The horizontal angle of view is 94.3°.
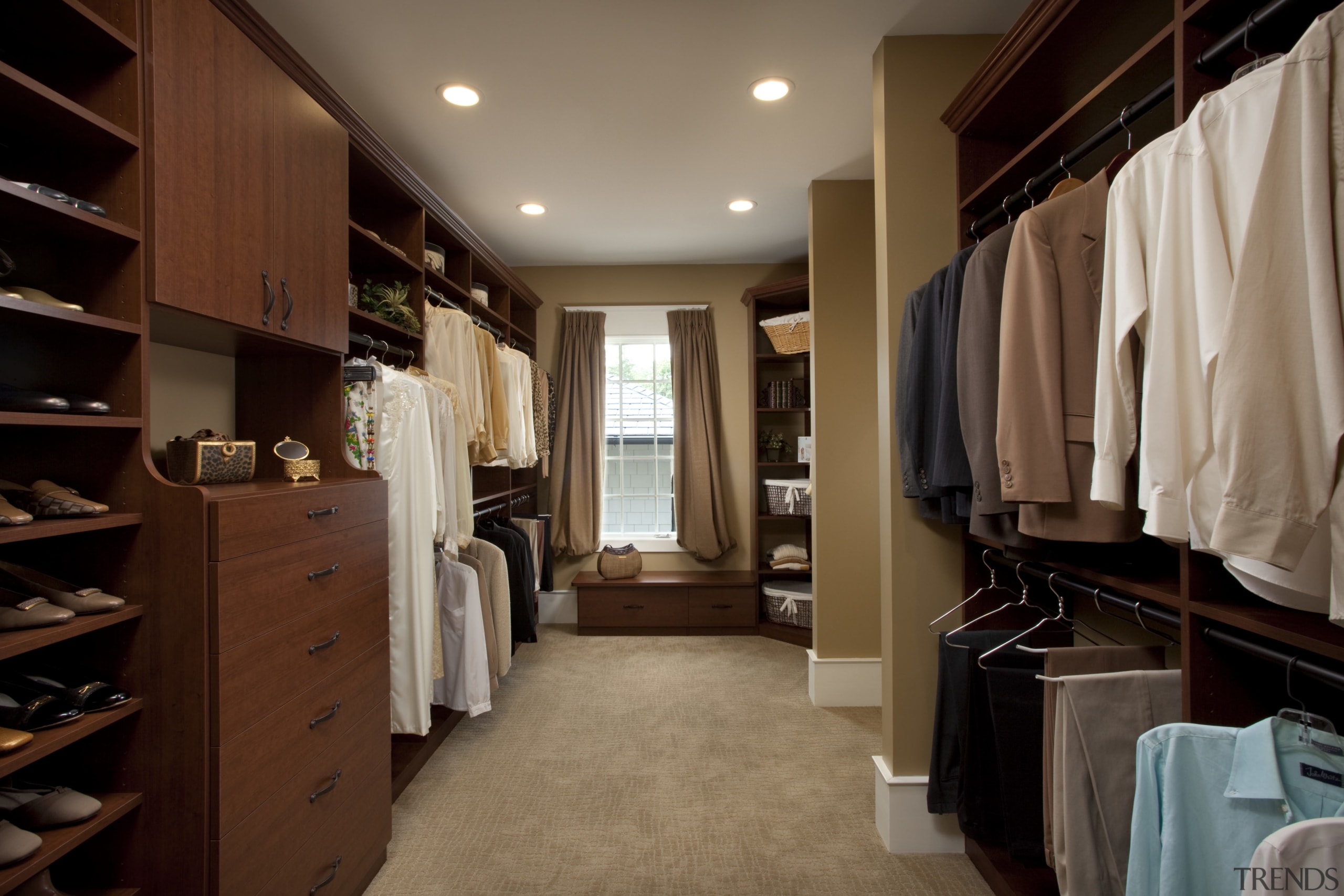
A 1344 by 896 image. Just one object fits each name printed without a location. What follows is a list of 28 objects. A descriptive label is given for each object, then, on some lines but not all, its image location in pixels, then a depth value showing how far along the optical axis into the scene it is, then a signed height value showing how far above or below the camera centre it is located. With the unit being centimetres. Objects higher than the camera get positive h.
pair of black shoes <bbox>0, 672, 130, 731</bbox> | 102 -43
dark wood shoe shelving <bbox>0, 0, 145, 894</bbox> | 120 +16
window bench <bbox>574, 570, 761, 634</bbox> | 431 -111
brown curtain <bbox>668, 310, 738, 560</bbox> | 465 +5
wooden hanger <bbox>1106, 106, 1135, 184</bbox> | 131 +60
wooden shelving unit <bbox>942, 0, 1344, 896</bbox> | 105 +73
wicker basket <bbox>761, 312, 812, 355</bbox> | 412 +75
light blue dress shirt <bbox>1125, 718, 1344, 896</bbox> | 90 -53
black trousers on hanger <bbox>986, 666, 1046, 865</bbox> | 150 -75
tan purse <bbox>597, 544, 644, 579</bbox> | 439 -83
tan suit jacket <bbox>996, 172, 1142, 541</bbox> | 129 +15
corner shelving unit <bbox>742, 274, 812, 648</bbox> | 429 +18
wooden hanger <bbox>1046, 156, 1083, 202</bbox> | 148 +61
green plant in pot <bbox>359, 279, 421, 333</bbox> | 254 +60
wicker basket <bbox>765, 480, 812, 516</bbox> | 420 -36
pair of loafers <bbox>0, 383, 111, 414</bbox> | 104 +9
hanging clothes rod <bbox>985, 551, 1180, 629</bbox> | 122 -34
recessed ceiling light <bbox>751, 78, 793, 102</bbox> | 235 +137
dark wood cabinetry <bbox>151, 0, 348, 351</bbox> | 127 +64
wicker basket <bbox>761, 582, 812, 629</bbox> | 412 -106
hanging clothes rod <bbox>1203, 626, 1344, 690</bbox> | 89 -33
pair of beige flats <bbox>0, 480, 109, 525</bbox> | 110 -9
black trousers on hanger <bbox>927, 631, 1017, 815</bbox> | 173 -78
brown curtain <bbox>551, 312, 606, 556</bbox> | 474 +12
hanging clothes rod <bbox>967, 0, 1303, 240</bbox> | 97 +67
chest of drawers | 124 -56
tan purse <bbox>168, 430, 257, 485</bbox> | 145 -2
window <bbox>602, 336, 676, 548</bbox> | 496 +4
